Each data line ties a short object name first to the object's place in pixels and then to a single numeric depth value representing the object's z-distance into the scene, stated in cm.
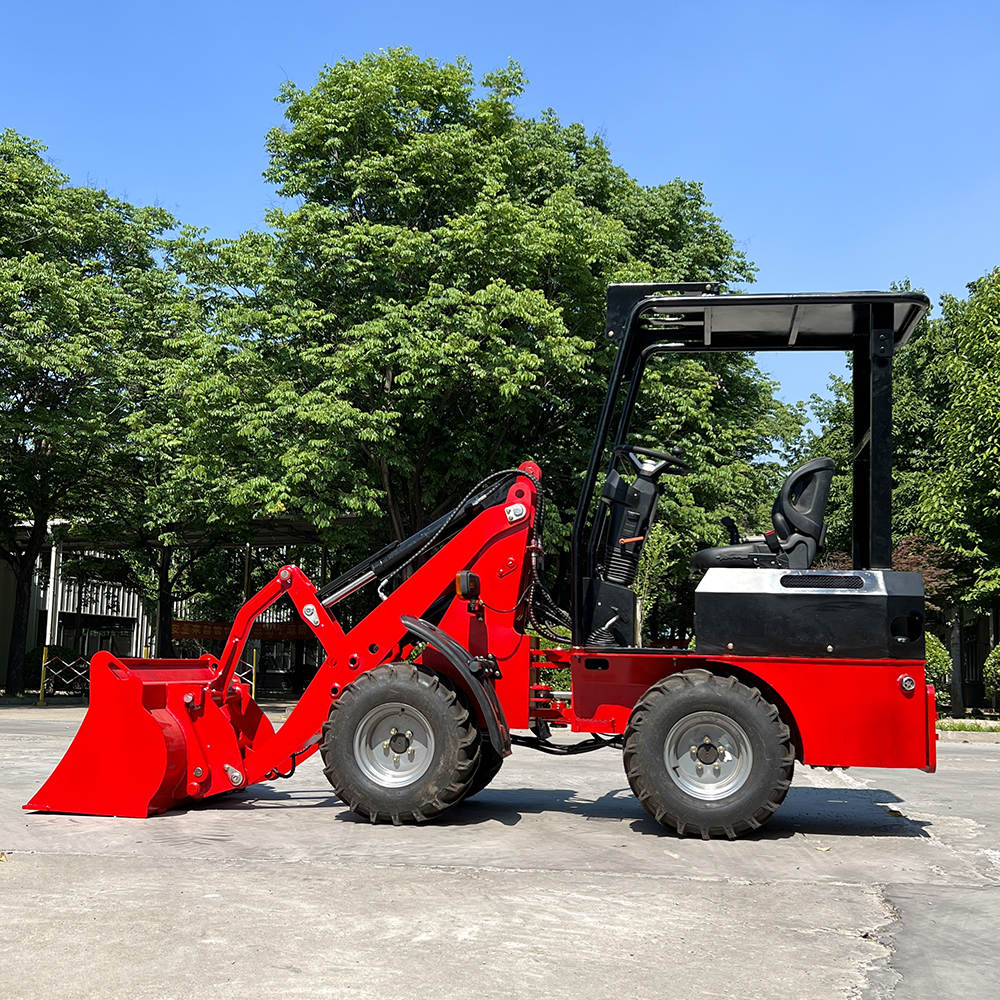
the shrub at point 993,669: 2622
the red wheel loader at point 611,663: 823
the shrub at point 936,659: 2345
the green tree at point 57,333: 2638
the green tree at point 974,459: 2789
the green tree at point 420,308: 2291
